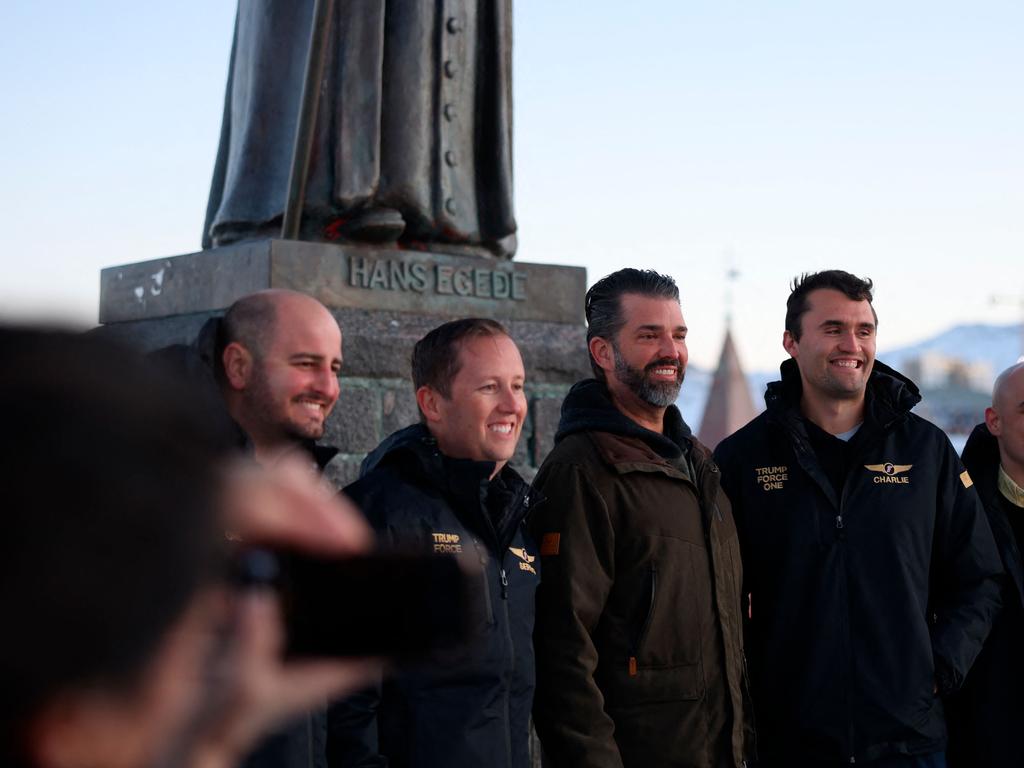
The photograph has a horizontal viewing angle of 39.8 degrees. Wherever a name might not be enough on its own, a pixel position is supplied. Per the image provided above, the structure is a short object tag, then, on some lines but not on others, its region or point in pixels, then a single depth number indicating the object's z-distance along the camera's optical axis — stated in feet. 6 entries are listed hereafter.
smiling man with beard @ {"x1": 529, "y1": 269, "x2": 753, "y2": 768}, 12.02
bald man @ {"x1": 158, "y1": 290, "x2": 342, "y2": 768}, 10.96
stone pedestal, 16.37
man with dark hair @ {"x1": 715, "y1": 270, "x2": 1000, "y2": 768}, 13.35
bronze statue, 17.25
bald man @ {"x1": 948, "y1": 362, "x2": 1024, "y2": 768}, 14.51
